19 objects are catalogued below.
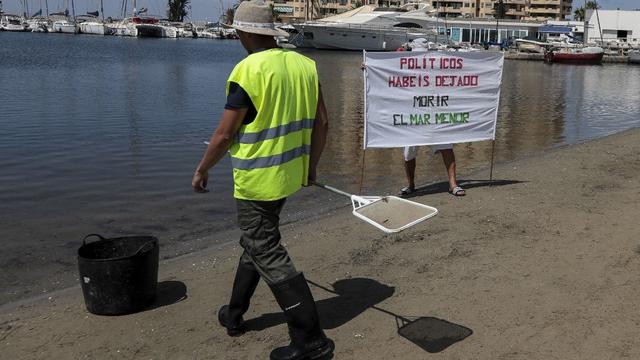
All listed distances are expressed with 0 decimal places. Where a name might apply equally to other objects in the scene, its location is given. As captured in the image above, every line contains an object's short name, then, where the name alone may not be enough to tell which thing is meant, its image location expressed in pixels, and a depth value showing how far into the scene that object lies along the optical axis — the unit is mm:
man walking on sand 3910
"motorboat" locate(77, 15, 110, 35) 128750
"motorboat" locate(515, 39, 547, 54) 75688
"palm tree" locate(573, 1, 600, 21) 151138
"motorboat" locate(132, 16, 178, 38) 128112
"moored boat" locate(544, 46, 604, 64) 64688
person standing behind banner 8945
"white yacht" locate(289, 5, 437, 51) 89562
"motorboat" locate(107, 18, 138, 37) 128375
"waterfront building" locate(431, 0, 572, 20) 153500
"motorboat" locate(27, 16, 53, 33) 126375
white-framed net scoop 4480
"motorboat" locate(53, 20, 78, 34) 128375
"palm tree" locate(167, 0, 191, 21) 175750
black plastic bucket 4949
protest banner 8391
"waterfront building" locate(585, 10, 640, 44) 90562
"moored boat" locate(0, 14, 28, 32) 127750
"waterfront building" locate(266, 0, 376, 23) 149000
